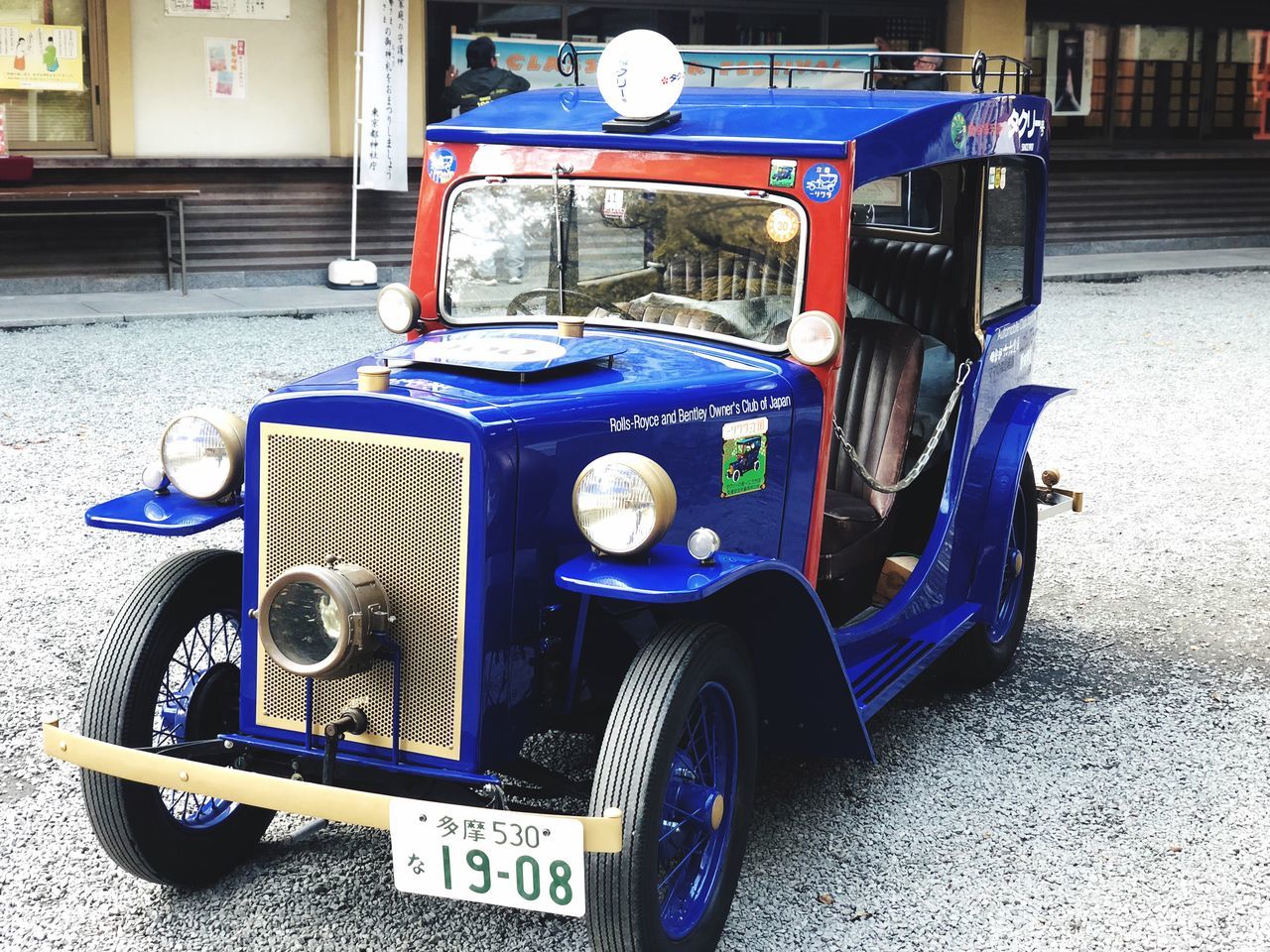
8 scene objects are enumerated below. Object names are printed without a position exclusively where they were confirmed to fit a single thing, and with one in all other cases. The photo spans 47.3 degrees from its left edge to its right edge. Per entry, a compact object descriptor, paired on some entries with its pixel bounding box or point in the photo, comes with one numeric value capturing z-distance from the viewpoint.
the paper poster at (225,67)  12.45
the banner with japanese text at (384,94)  12.58
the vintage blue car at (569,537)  2.90
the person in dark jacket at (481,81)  12.80
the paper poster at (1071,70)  16.44
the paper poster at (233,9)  12.20
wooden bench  11.15
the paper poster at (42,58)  11.62
